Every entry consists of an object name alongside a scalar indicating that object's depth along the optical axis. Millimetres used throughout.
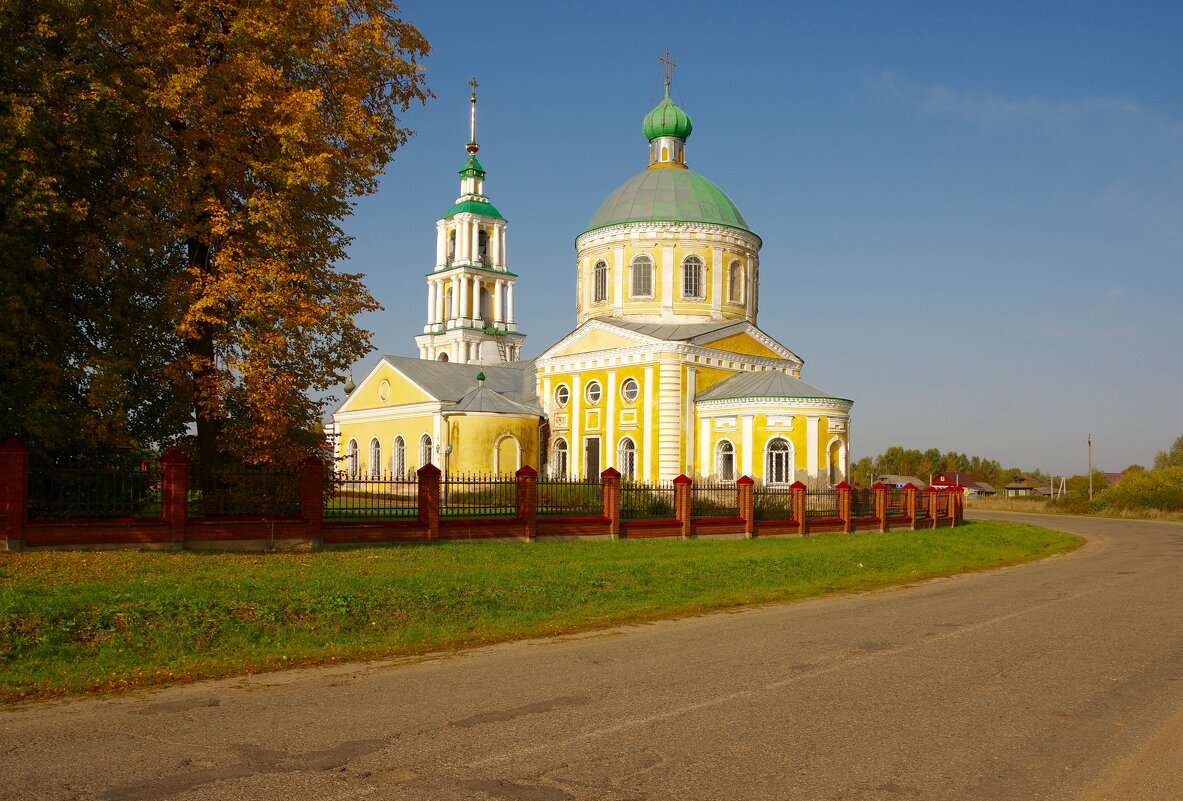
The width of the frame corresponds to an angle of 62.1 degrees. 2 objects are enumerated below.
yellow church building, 34031
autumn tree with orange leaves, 14547
